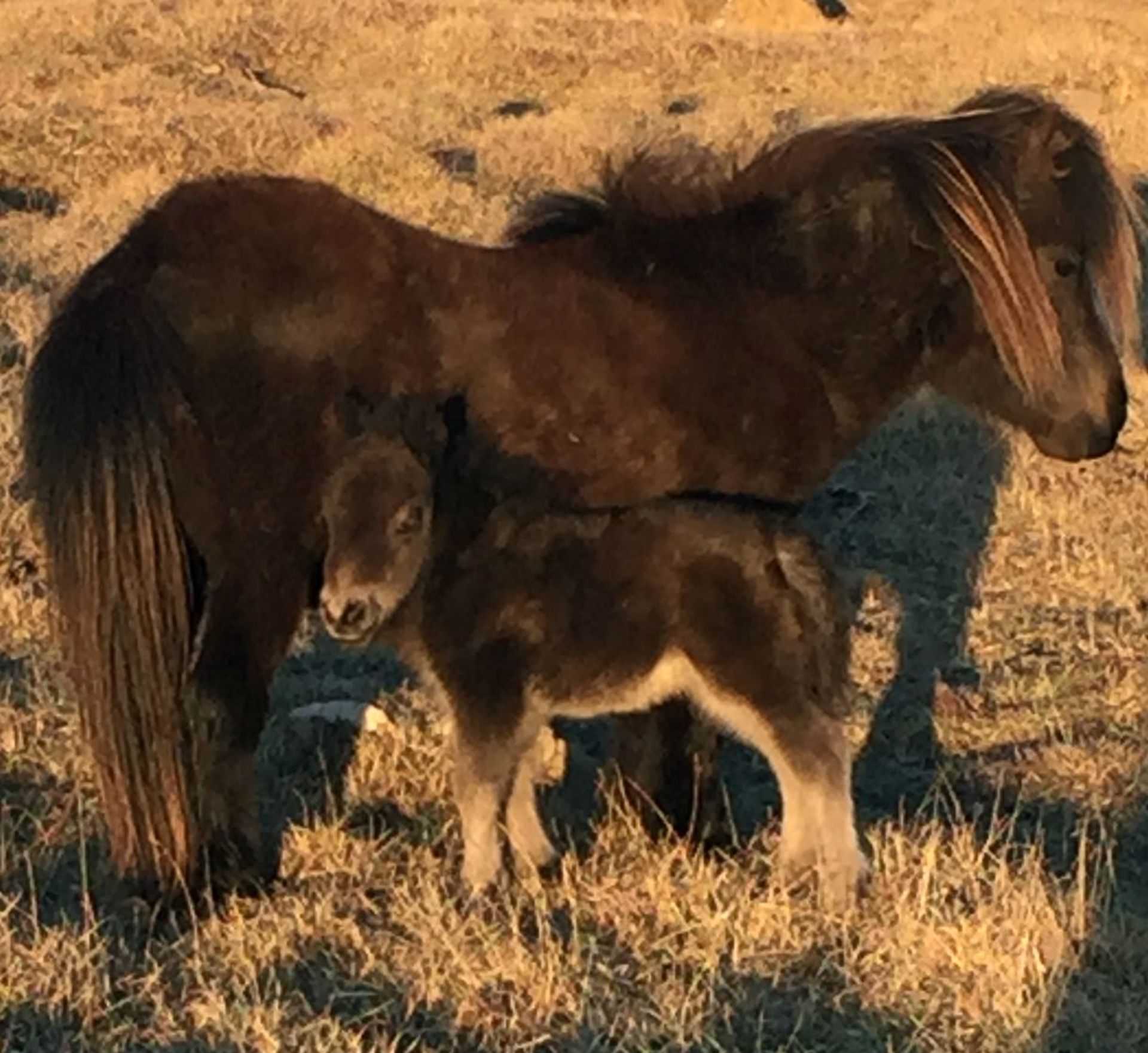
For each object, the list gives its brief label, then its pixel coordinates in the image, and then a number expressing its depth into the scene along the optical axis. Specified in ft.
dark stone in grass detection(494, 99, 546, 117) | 65.36
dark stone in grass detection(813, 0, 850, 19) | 101.40
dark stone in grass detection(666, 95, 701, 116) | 66.23
